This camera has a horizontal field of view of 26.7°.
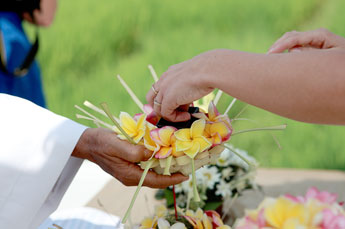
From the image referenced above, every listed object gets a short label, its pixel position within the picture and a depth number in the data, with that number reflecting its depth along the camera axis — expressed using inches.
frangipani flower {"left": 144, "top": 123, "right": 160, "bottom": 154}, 48.2
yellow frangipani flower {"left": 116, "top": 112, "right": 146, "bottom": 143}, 48.9
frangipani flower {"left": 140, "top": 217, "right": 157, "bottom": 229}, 50.2
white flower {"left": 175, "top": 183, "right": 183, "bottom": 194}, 62.5
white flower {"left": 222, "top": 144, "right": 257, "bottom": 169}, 65.1
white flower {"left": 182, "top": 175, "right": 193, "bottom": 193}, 61.4
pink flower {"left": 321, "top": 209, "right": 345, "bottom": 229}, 35.7
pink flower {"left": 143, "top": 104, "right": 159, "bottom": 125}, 51.2
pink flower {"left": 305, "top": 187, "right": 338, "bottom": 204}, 39.4
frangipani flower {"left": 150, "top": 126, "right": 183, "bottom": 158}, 47.7
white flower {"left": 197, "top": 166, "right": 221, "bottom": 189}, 62.3
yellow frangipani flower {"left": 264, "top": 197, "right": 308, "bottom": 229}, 37.0
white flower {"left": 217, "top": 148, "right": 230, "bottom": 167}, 64.5
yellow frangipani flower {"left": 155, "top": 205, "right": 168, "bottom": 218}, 52.1
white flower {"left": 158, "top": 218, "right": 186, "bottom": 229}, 48.3
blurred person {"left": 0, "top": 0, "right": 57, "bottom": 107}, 89.2
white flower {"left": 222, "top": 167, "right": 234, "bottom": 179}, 63.3
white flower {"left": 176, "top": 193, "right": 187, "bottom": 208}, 62.0
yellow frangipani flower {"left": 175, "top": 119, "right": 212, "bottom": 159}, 47.0
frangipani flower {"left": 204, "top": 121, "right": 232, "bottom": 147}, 48.3
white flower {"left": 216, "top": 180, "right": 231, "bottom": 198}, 62.0
